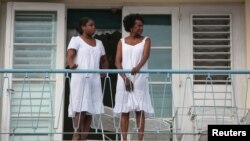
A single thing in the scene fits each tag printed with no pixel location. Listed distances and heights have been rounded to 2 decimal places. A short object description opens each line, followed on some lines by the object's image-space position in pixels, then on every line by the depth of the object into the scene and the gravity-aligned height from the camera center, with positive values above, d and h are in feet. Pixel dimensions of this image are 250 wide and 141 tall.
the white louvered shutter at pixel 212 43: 56.39 +4.07
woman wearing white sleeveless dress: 46.19 +1.88
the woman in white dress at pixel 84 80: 46.41 +1.87
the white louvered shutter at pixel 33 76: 54.34 +2.38
